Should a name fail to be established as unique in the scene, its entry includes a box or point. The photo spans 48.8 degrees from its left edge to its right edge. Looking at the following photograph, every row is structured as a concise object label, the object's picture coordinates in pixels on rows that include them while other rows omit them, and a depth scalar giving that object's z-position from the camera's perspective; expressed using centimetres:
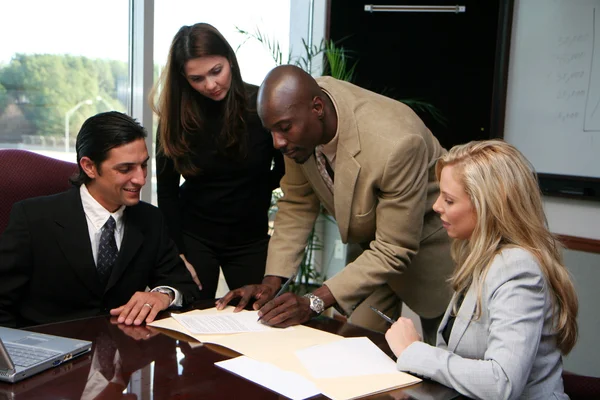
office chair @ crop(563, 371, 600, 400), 157
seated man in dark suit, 189
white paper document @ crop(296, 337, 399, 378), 140
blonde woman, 130
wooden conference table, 125
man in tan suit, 184
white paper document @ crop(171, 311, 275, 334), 165
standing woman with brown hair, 226
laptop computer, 128
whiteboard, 312
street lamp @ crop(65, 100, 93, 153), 296
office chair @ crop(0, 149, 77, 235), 209
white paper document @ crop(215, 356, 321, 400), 128
